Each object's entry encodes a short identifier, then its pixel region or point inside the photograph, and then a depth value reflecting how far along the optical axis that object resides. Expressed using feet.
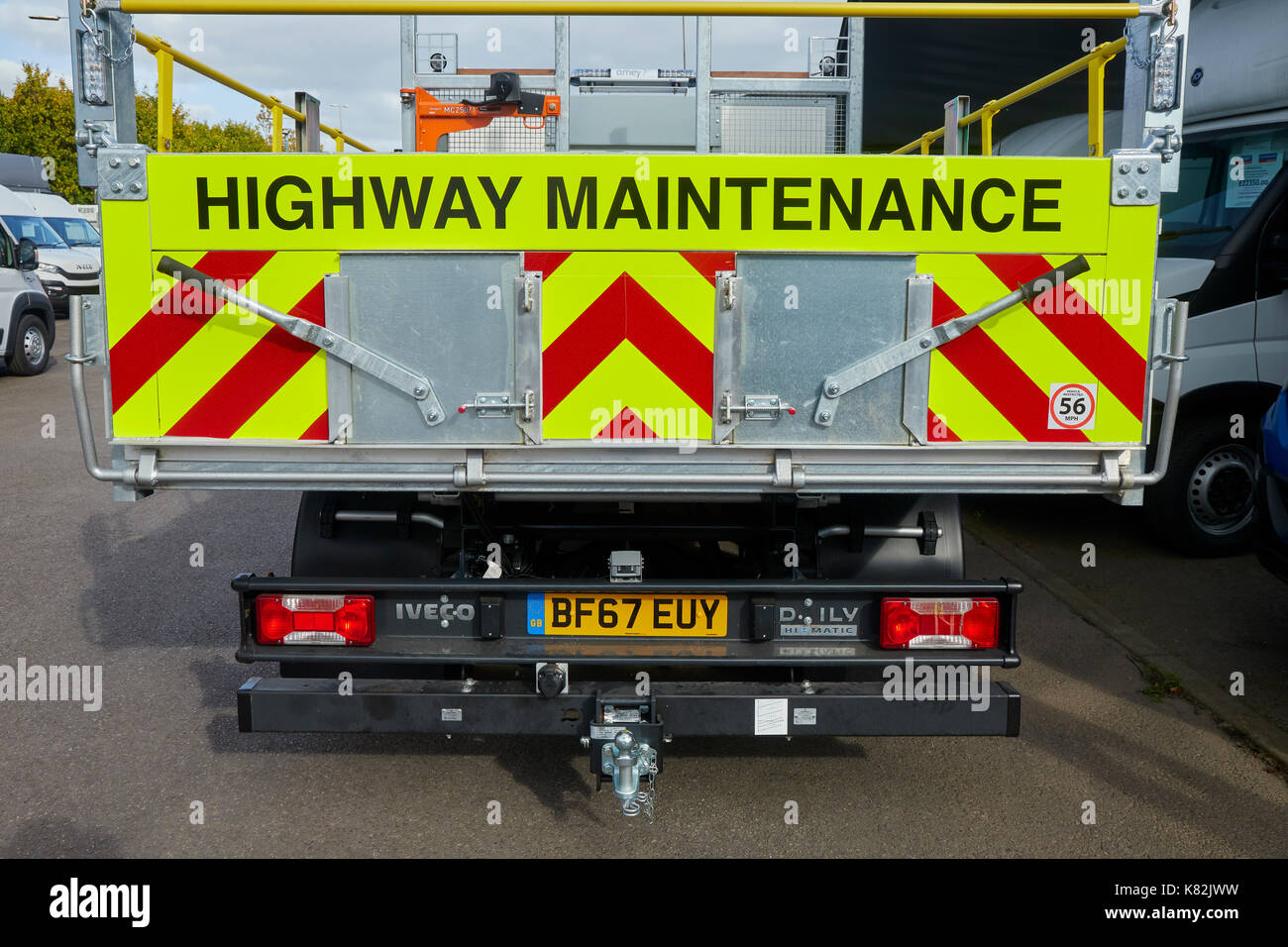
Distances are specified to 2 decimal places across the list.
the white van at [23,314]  45.65
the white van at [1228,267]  20.15
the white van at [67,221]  73.46
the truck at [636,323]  9.56
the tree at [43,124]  114.62
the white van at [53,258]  66.28
